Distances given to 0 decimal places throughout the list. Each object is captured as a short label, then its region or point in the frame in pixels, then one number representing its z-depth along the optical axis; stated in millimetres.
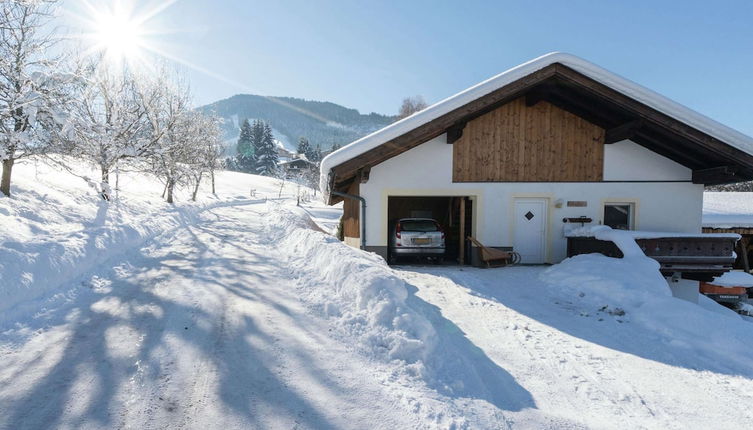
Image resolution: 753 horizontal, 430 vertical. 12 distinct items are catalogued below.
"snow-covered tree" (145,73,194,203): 19339
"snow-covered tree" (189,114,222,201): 28380
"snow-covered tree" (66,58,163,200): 14430
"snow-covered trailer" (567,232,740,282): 8484
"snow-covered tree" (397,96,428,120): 36750
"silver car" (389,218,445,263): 10500
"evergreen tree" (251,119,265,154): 78312
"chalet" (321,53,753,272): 10367
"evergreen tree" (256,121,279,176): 81250
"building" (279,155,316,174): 56006
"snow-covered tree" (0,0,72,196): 8961
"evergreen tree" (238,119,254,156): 85500
